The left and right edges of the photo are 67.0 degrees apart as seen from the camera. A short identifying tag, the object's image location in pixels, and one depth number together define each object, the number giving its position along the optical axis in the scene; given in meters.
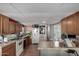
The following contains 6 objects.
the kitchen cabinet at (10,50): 1.98
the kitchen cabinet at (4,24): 2.43
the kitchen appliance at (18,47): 2.97
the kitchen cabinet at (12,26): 3.22
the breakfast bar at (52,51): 1.44
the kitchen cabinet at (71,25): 2.19
